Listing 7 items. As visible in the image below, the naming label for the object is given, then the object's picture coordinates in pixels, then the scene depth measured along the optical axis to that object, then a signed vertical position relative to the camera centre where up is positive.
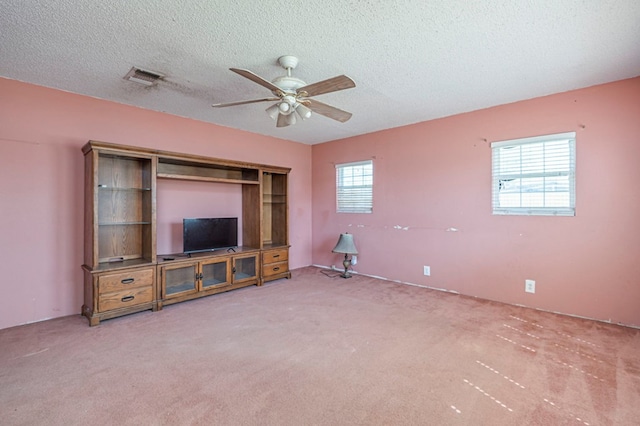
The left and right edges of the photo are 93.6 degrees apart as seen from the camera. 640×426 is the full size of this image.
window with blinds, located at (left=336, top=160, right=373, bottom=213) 5.15 +0.45
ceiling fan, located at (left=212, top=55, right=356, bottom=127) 2.21 +0.95
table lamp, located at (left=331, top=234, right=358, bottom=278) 4.96 -0.59
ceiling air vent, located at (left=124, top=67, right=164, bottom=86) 2.81 +1.31
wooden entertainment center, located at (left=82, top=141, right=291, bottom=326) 3.12 -0.40
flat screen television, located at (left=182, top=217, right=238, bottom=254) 3.90 -0.30
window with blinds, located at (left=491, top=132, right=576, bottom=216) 3.28 +0.43
